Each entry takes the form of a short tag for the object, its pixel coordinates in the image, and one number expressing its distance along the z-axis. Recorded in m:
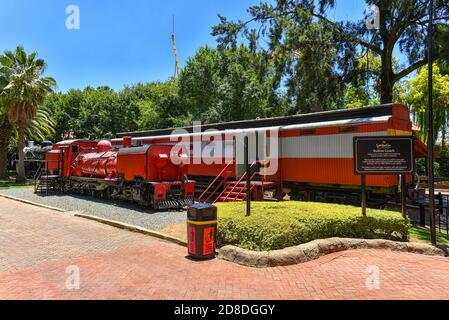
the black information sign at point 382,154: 8.90
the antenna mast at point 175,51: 77.13
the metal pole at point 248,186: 8.87
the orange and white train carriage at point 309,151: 13.41
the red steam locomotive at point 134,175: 14.45
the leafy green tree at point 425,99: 30.83
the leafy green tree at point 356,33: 17.42
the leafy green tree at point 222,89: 33.44
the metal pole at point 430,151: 8.58
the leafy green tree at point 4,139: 33.85
